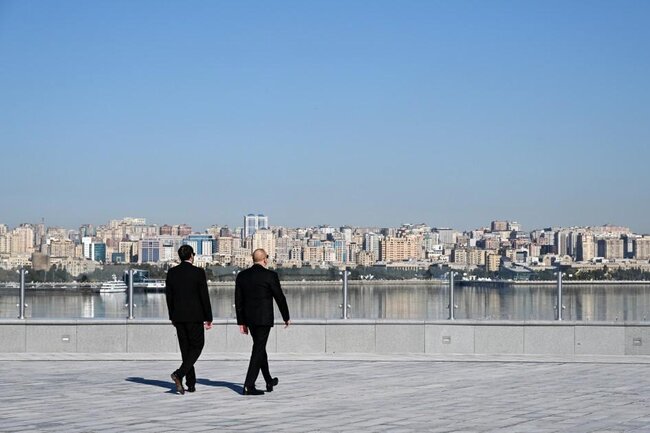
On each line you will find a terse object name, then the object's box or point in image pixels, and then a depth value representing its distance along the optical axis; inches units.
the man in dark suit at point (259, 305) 508.4
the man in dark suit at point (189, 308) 512.7
